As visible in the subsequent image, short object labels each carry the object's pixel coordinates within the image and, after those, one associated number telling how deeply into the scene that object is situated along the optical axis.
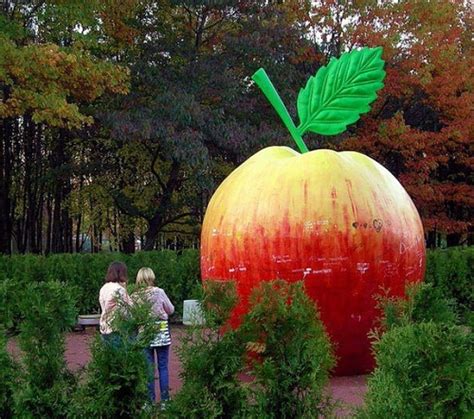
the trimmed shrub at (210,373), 4.73
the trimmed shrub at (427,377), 4.24
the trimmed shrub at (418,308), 5.52
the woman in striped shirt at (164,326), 7.29
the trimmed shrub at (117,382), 4.86
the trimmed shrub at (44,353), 5.18
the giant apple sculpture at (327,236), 7.88
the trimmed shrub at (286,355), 4.80
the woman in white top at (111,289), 6.81
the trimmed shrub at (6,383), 5.48
